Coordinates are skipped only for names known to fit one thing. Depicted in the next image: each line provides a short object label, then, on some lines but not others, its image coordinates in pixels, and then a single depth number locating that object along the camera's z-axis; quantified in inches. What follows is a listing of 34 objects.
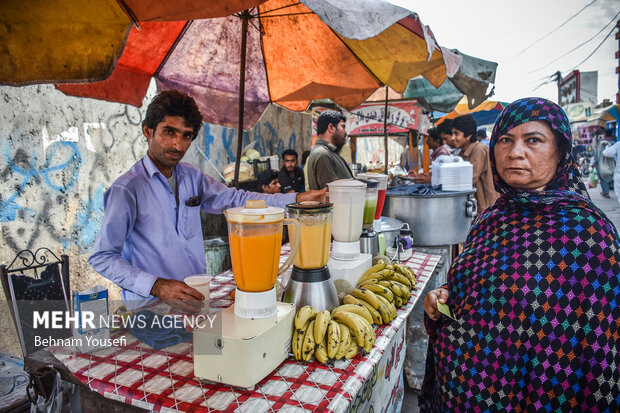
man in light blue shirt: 74.2
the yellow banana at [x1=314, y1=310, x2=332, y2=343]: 55.2
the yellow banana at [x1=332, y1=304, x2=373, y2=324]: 63.8
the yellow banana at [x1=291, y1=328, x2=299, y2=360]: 56.1
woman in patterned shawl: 53.5
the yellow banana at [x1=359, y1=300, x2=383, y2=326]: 67.8
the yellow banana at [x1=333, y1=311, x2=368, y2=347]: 57.3
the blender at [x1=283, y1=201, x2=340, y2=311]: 63.7
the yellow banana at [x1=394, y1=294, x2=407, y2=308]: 76.4
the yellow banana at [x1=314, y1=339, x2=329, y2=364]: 55.0
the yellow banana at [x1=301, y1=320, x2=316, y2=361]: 55.5
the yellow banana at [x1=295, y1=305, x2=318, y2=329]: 57.1
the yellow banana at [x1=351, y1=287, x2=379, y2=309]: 68.9
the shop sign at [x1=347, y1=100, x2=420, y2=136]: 366.6
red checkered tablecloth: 46.5
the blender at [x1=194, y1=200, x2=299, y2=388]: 47.3
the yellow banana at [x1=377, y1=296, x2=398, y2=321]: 69.6
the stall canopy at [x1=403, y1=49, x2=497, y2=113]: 164.1
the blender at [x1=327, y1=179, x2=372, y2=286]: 77.7
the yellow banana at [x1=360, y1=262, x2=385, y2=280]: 82.9
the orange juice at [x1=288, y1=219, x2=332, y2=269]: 63.6
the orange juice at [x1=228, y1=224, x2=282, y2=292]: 52.8
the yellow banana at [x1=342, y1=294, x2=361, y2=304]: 68.0
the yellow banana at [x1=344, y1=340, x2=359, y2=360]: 56.8
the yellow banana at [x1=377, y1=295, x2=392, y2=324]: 68.2
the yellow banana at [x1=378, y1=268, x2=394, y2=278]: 79.7
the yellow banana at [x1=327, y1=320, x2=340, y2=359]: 54.8
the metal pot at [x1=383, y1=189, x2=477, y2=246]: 157.9
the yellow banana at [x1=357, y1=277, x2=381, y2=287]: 76.9
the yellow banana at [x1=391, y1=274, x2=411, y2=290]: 82.1
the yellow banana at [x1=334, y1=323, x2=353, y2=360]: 55.7
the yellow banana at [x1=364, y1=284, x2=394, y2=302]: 73.2
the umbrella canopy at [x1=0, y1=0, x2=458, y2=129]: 115.4
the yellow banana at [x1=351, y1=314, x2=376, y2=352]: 58.0
